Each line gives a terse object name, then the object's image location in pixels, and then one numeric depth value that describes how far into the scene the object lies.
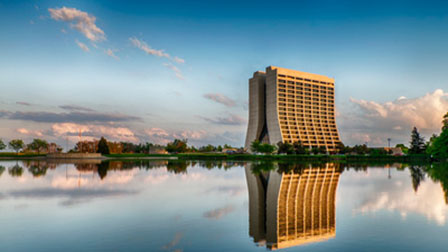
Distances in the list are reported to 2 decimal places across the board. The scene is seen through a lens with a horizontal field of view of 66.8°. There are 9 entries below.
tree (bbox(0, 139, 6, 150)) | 180.14
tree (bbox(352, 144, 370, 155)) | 140.90
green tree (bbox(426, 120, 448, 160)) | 81.62
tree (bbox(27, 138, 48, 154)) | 191.50
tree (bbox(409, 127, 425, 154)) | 111.50
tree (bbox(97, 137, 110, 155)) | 144.81
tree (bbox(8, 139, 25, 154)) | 178.50
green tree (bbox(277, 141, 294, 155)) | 130.25
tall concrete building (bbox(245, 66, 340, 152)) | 167.50
